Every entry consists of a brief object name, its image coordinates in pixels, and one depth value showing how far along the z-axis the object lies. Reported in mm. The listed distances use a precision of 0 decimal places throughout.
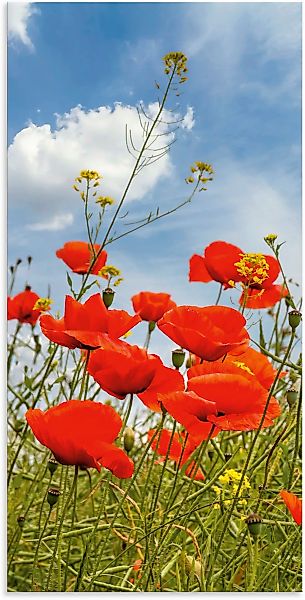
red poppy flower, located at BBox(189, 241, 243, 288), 1105
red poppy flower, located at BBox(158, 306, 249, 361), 840
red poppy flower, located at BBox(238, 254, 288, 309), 1018
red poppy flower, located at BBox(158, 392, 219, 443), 785
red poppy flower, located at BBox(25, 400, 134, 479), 755
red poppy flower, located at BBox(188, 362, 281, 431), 792
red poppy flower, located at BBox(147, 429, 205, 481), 1070
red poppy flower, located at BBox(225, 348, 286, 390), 1000
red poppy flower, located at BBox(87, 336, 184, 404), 803
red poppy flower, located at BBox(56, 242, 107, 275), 1225
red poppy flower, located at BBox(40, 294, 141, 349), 845
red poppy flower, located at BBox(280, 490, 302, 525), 873
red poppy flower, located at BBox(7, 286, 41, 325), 1558
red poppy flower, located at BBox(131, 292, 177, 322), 1271
